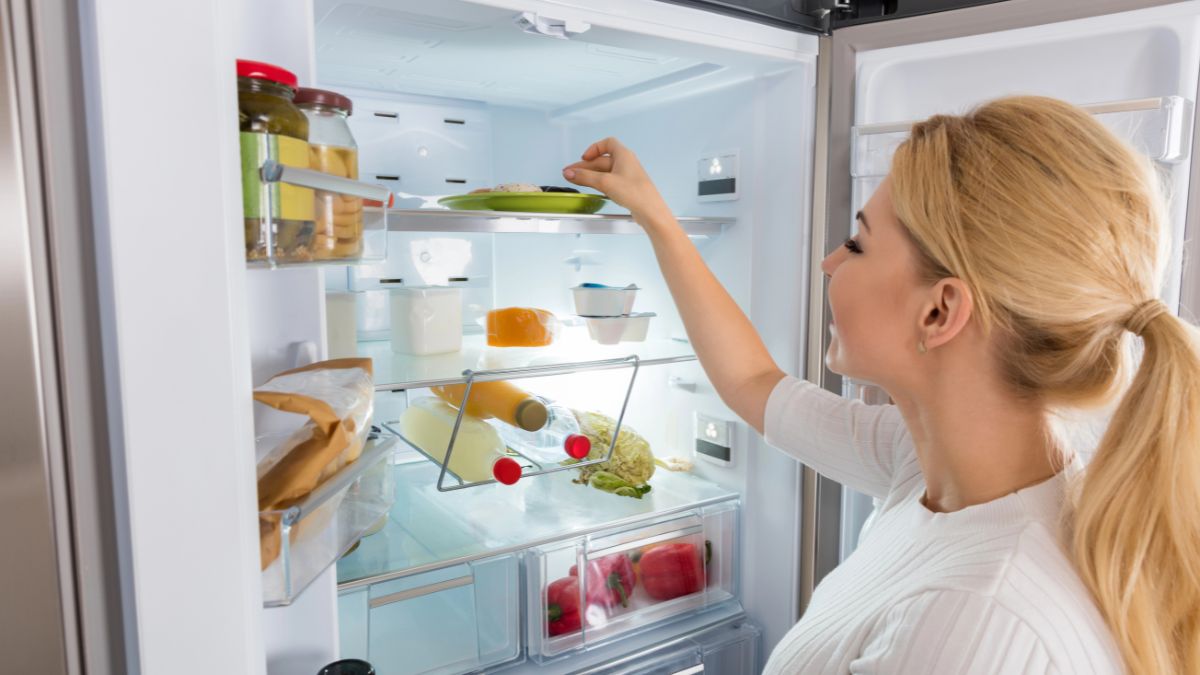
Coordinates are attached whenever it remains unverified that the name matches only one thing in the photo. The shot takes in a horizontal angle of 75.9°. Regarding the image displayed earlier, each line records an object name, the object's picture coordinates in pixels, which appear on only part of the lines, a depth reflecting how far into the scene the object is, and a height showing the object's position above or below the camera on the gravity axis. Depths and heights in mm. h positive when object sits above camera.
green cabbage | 1489 -402
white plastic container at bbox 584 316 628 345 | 1414 -128
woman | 703 -148
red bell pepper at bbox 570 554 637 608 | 1391 -588
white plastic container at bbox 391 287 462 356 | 1289 -104
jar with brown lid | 695 +91
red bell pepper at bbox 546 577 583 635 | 1355 -612
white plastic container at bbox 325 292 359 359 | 1135 -97
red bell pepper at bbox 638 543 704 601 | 1446 -587
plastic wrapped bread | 635 -158
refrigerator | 444 -10
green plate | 1177 +87
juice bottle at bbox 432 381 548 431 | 1355 -254
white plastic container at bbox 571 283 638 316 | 1409 -74
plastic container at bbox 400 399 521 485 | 1357 -328
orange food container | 1390 -124
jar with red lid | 602 +81
